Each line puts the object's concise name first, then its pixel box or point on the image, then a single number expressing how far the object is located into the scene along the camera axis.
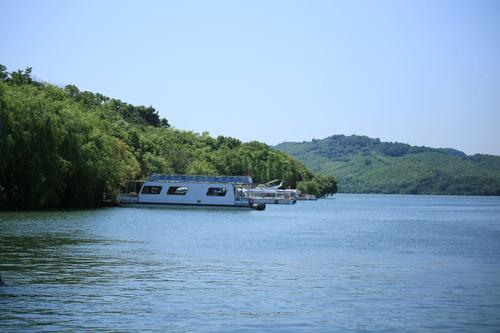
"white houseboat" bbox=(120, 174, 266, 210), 94.50
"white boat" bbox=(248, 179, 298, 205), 144.90
